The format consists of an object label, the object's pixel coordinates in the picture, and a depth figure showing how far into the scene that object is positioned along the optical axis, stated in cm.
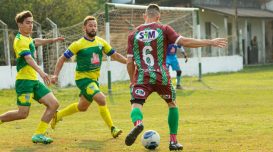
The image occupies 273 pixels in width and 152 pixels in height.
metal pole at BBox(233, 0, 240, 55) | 4060
